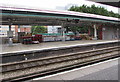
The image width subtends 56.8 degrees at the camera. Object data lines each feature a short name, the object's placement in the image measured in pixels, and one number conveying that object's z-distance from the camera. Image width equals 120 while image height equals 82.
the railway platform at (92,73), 4.27
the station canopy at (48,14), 9.66
